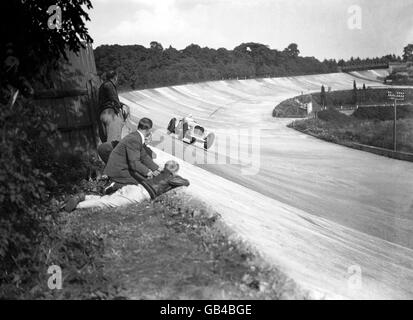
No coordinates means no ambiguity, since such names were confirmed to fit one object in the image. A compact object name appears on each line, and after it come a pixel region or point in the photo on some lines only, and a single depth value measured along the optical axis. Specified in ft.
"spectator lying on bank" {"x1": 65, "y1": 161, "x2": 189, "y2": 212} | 21.40
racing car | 53.42
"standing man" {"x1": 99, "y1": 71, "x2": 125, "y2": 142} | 26.63
